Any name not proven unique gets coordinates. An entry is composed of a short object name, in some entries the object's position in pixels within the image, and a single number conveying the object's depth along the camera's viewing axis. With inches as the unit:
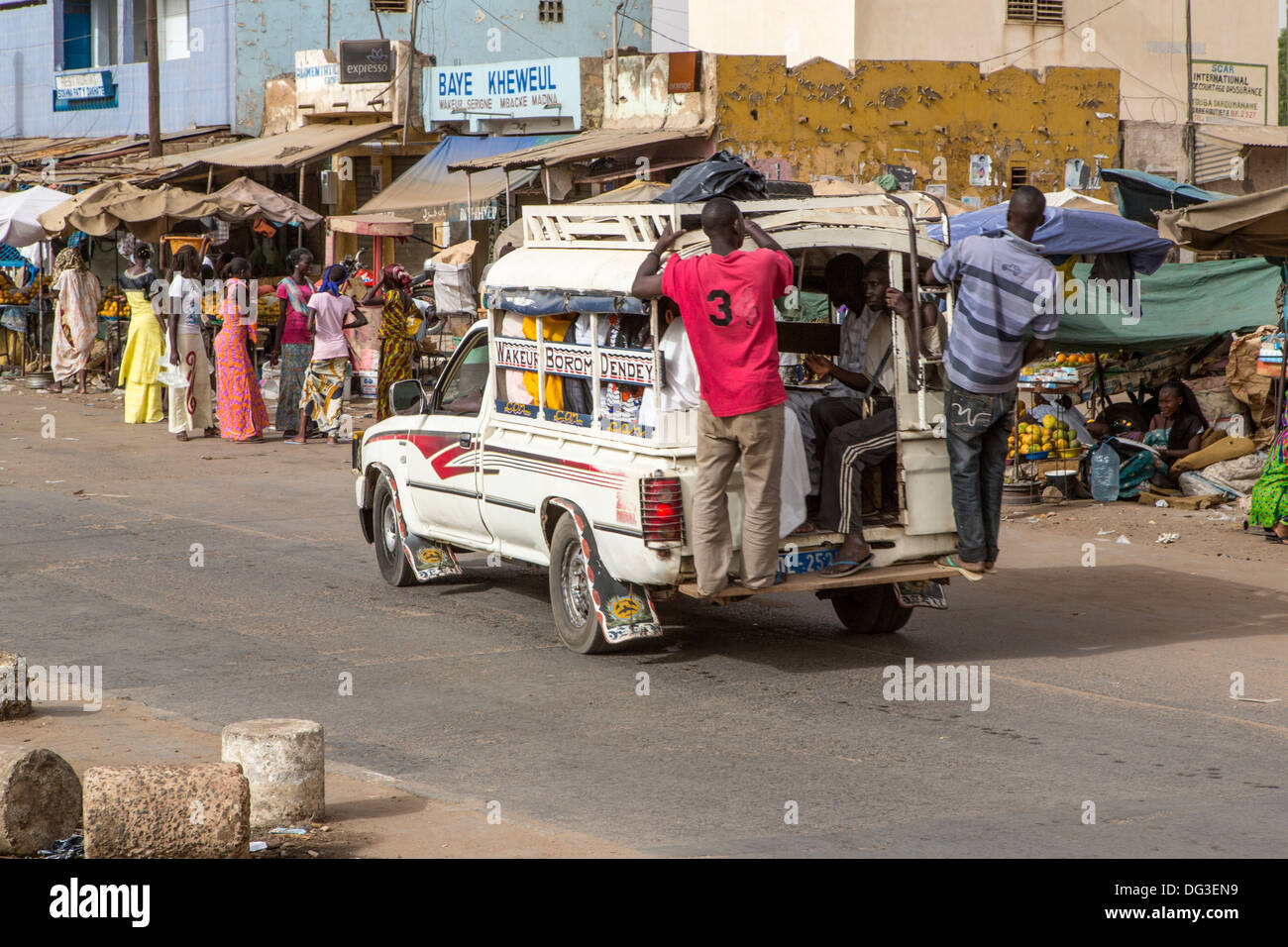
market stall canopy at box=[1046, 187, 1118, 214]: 643.5
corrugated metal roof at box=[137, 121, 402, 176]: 993.5
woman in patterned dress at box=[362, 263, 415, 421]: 654.5
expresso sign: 1063.0
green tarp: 568.1
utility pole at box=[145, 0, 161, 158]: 1050.1
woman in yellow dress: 764.6
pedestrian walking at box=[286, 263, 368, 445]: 676.1
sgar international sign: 1176.8
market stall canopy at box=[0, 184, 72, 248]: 921.5
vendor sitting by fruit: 536.7
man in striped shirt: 306.0
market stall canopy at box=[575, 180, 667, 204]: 596.4
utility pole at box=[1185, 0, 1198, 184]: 1024.9
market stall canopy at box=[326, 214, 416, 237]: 940.0
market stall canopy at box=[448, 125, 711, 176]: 828.6
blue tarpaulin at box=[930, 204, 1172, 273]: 520.1
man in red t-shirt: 283.4
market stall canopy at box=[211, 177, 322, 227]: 890.3
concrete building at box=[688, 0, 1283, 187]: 1058.1
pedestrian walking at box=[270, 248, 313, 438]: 687.7
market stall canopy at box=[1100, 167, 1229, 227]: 613.0
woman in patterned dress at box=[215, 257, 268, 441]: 695.7
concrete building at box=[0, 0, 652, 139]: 1165.1
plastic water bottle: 534.3
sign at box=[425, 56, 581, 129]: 973.2
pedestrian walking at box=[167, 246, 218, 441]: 697.6
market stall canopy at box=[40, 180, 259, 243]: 872.3
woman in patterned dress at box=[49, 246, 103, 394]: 922.1
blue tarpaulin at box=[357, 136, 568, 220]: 946.1
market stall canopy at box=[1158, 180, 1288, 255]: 449.4
